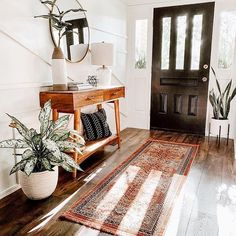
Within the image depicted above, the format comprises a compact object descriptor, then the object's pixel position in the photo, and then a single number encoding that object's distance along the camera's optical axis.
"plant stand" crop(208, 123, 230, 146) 3.32
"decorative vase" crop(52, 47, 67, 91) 2.18
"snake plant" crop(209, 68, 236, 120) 3.33
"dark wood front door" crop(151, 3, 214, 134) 3.54
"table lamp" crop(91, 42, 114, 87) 2.77
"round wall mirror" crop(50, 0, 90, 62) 2.41
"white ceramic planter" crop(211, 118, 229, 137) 3.30
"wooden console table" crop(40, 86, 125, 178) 2.09
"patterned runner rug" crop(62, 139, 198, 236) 1.58
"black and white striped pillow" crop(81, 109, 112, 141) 2.78
